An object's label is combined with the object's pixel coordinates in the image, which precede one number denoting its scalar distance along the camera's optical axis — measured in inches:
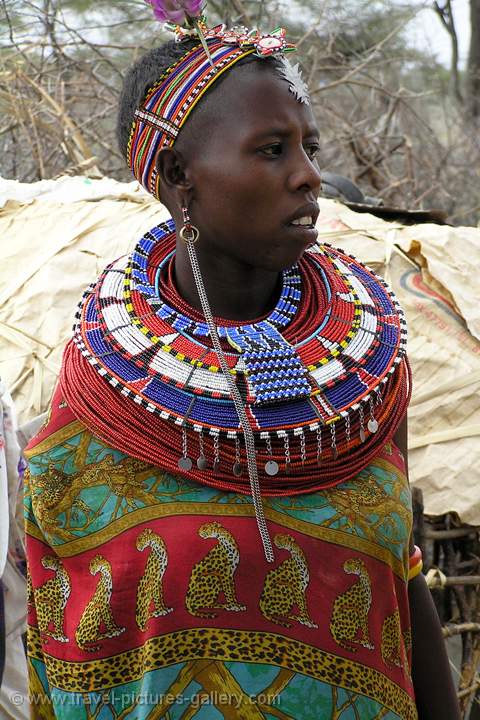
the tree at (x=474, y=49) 440.1
